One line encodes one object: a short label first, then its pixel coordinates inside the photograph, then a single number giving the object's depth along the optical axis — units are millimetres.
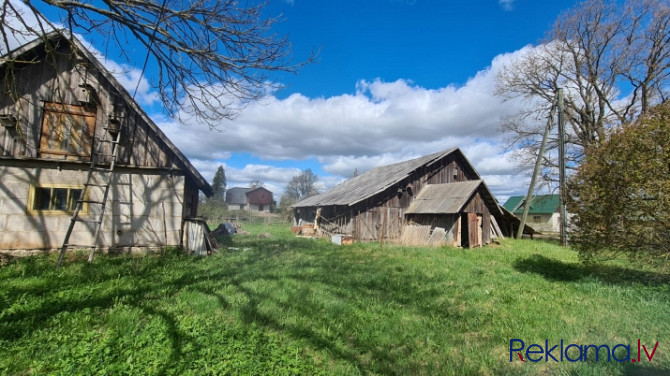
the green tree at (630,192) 7227
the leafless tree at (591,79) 18781
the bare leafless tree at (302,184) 86625
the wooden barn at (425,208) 17656
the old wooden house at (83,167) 9344
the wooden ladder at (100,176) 9148
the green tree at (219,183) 79262
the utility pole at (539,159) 17812
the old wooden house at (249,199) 75562
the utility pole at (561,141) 16422
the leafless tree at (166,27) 5223
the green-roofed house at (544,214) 41875
